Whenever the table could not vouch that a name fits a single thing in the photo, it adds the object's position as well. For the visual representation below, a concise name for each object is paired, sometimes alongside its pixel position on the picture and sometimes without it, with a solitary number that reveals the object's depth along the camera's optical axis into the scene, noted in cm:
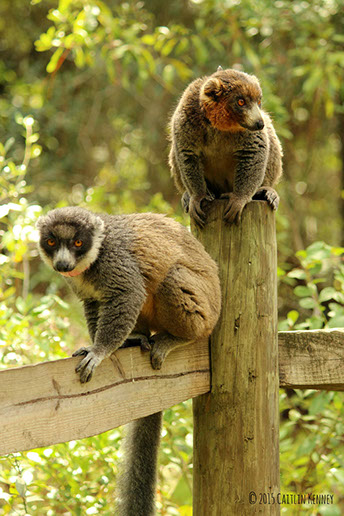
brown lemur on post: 639
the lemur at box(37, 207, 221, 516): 495
